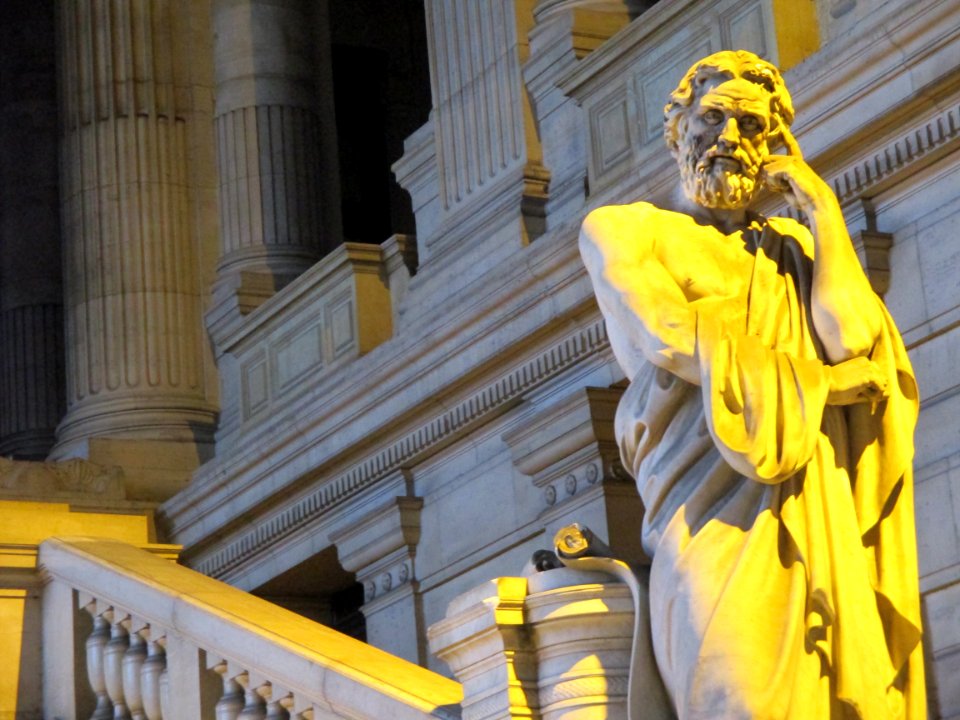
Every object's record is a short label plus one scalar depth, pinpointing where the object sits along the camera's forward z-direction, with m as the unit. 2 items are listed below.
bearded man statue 10.69
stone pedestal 11.88
